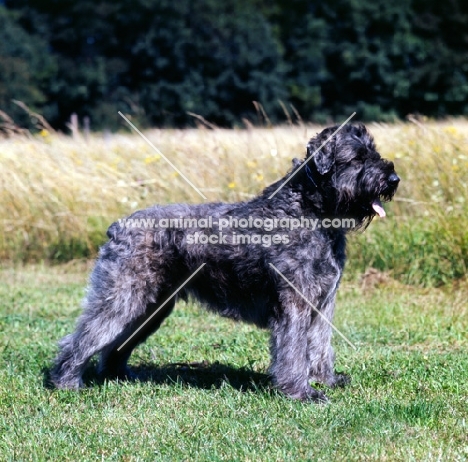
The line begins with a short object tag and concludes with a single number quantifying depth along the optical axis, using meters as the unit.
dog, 5.82
